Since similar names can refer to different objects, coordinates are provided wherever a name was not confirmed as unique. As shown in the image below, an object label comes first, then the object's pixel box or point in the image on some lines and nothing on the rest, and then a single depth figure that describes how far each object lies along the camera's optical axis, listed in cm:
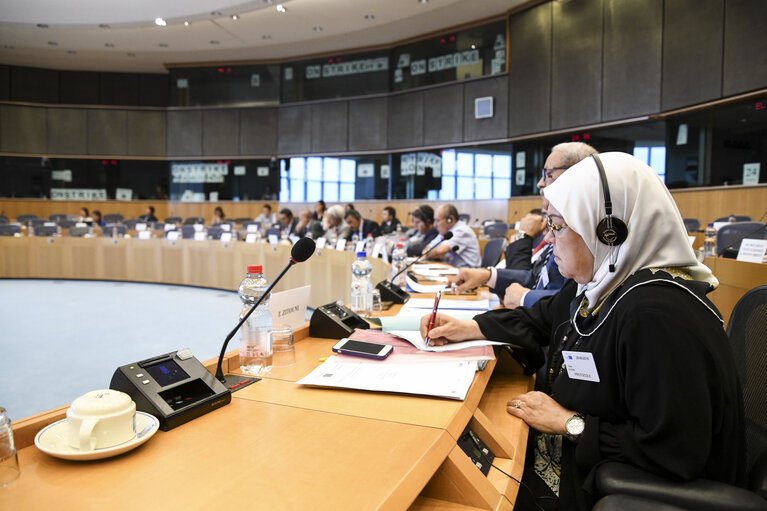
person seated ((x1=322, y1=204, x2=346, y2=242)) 693
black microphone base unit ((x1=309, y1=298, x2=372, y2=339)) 165
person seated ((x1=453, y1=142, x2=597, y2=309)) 210
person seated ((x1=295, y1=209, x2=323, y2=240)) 718
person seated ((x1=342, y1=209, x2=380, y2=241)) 679
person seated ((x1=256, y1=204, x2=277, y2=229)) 1041
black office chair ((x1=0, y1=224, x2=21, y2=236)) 852
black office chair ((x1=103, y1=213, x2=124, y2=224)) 1227
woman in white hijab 93
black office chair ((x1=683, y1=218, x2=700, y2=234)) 593
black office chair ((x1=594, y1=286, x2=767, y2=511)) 87
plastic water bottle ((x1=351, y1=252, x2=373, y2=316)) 215
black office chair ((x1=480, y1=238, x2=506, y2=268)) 419
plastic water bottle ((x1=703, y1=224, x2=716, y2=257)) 440
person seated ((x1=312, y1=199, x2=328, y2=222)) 883
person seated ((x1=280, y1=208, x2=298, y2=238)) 845
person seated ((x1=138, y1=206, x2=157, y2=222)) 1195
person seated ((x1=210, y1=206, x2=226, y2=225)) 1080
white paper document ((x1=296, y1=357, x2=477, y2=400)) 111
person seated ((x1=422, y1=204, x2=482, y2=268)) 446
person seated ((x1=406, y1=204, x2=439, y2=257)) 514
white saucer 80
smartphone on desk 135
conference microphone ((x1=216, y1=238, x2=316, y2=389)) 118
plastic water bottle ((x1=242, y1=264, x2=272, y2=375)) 131
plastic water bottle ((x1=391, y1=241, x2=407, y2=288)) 309
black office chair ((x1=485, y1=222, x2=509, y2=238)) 713
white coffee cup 81
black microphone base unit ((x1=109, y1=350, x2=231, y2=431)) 95
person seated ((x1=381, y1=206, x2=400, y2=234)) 828
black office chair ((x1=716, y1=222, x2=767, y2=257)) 388
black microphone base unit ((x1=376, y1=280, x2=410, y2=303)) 233
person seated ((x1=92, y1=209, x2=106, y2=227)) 1120
